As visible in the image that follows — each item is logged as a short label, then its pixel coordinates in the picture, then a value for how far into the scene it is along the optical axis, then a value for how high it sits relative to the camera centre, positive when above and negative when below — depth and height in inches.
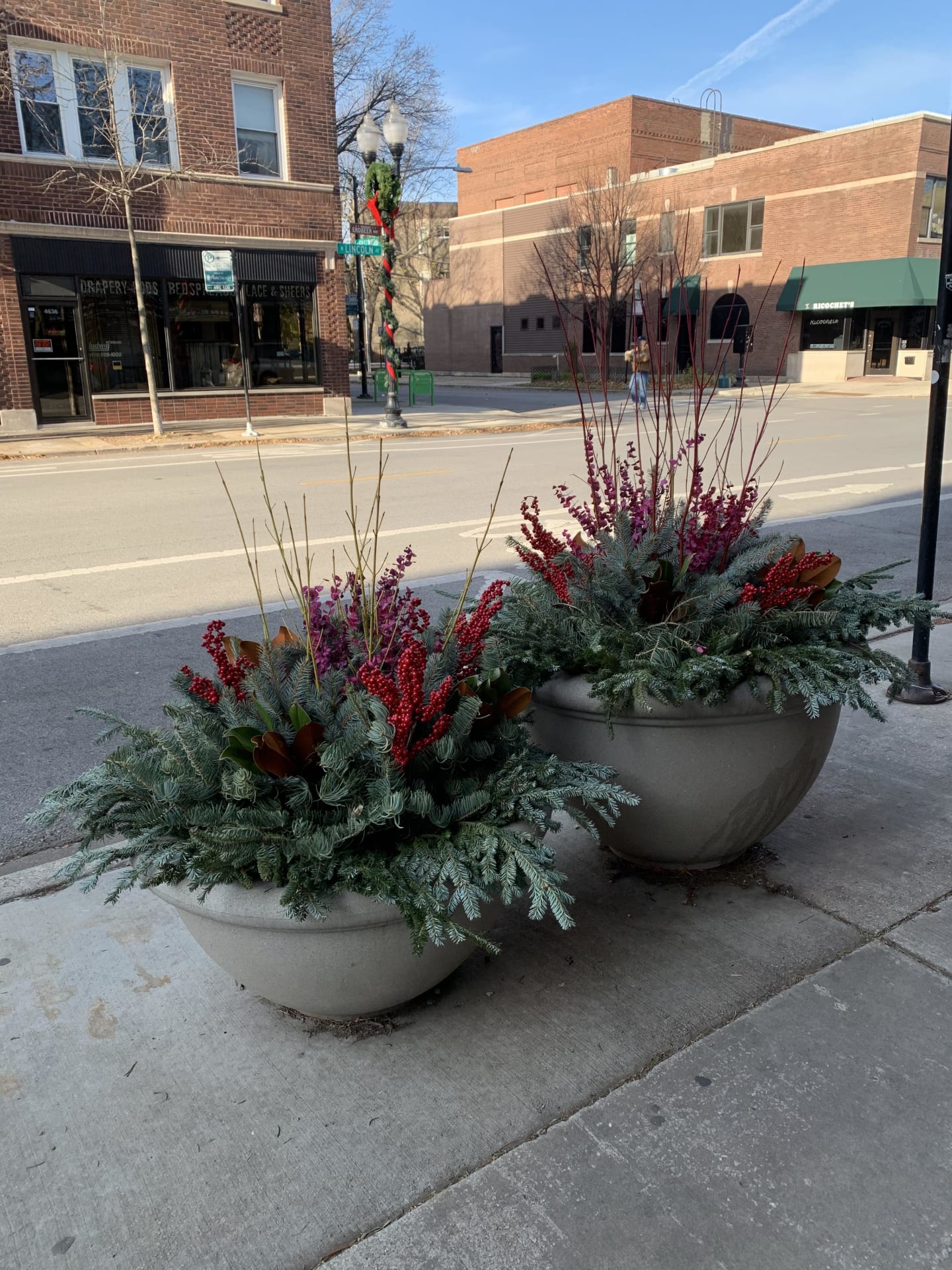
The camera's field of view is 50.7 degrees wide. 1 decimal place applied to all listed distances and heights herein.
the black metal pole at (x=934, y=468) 176.5 -22.4
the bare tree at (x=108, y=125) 737.0 +171.0
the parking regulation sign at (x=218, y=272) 735.7 +58.0
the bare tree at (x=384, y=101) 1408.7 +345.3
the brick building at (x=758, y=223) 1439.5 +193.5
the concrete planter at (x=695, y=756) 116.4 -47.1
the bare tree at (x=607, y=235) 1545.3 +177.3
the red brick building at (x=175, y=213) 756.6 +111.3
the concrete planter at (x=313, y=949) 91.4 -54.1
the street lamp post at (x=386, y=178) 770.2 +128.0
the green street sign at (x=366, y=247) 789.9 +79.6
